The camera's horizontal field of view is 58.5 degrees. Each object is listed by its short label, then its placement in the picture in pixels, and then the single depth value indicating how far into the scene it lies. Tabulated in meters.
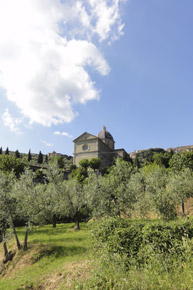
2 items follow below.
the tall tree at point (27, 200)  16.02
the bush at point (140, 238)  7.57
